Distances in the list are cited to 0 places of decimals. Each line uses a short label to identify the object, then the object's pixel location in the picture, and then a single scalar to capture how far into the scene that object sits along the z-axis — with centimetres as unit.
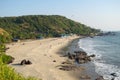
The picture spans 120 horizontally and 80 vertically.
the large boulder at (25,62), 2555
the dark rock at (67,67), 2460
